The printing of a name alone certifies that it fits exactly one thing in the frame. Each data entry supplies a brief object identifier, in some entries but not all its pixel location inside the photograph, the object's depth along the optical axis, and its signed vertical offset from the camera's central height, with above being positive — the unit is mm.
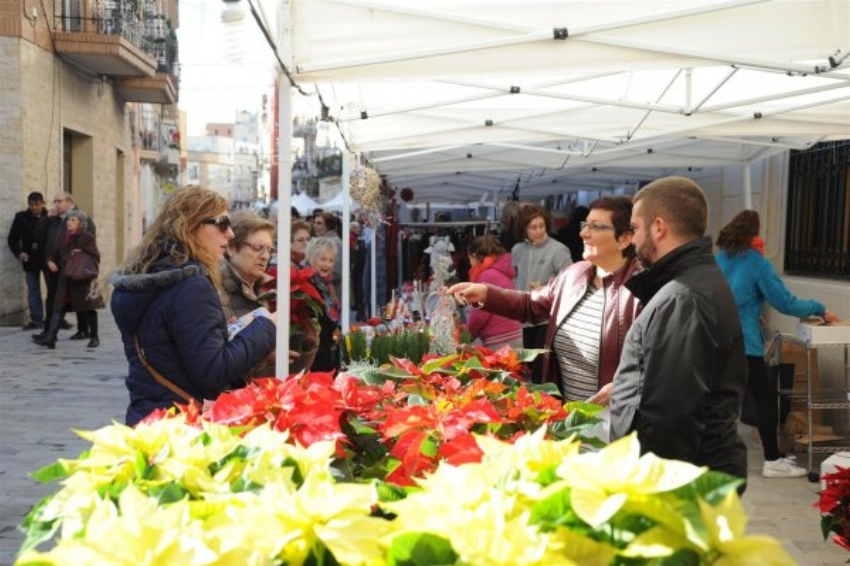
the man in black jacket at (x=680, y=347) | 2666 -377
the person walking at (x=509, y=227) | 8523 -188
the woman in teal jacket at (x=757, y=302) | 6660 -623
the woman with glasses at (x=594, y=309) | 3715 -388
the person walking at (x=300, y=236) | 7816 -248
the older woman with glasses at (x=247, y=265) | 4391 -276
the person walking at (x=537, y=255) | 7902 -383
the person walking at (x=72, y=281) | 12000 -944
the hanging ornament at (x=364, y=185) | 8602 +177
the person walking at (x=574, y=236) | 12391 -350
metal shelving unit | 6664 -1360
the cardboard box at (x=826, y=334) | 6445 -798
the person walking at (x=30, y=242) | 13438 -562
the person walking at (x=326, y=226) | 10583 -228
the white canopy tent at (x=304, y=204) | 20125 +18
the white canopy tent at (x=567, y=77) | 3900 +656
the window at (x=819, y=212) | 7973 -15
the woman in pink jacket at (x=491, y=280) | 6855 -518
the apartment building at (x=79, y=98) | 14703 +1842
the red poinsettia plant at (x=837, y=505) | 3436 -1024
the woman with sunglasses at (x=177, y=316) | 3279 -373
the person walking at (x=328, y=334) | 5323 -711
